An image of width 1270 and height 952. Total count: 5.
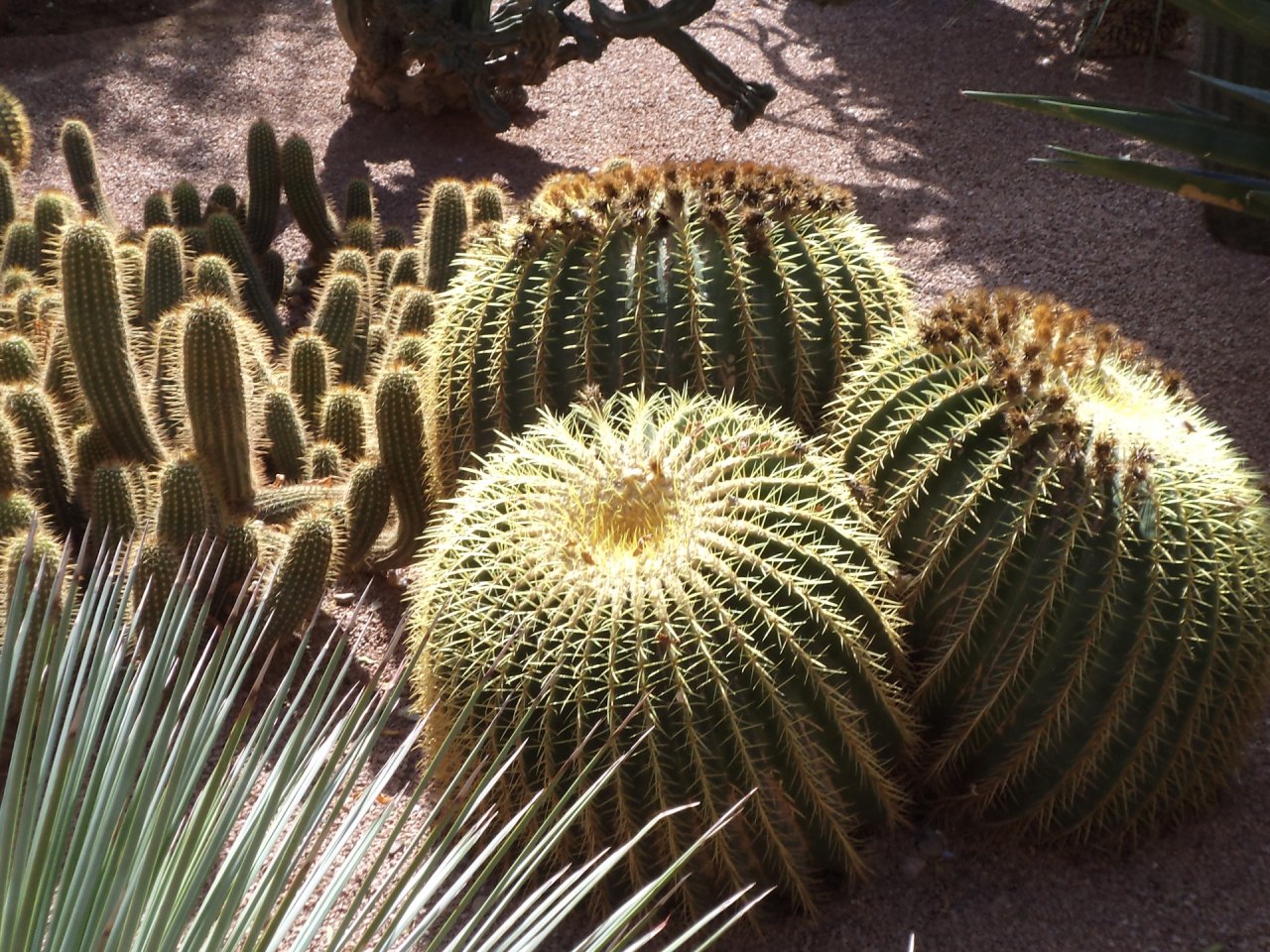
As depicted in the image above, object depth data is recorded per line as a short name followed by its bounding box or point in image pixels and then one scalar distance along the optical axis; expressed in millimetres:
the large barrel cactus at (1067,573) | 2180
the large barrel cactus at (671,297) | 2680
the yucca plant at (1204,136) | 2873
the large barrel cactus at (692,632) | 2037
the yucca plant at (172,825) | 1126
